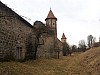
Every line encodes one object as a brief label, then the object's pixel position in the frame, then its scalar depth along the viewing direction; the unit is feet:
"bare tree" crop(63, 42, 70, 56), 91.23
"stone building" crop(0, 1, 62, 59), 23.27
